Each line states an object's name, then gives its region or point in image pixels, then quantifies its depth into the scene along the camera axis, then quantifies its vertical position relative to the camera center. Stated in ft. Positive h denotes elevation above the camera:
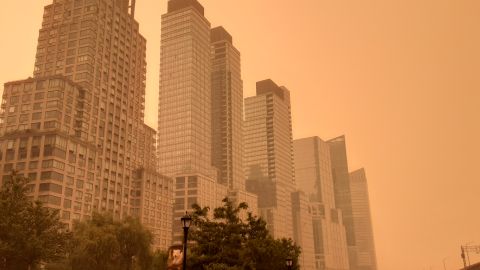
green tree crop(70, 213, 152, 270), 191.93 +13.70
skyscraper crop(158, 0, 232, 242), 634.84 +108.88
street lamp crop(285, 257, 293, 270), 124.47 +3.11
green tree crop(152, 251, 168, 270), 160.35 +5.47
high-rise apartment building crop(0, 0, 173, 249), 392.27 +147.14
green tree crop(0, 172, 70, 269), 144.36 +15.02
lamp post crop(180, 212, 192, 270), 81.16 +8.90
